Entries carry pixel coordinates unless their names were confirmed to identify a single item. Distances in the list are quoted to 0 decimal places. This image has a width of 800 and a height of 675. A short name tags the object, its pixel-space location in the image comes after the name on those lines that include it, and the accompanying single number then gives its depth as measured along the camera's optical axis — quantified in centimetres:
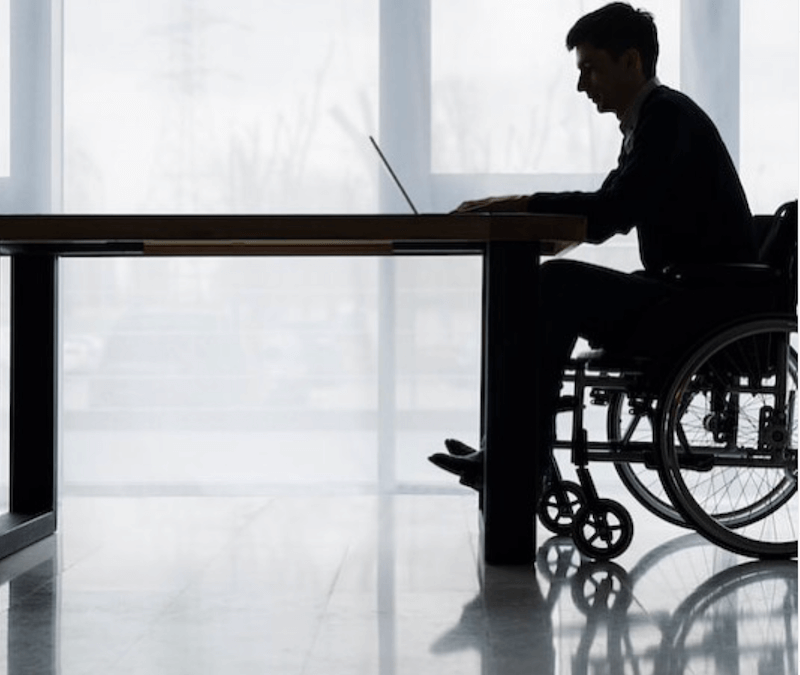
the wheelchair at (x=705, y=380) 454
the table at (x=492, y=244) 427
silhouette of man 464
